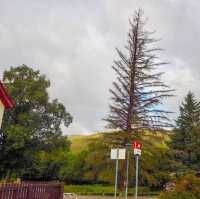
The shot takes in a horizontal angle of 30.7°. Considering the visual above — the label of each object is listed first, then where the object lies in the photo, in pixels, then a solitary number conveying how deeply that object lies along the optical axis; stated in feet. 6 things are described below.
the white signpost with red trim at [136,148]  49.37
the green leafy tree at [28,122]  139.95
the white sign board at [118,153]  48.83
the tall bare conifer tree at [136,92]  107.55
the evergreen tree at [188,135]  152.25
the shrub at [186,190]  46.26
